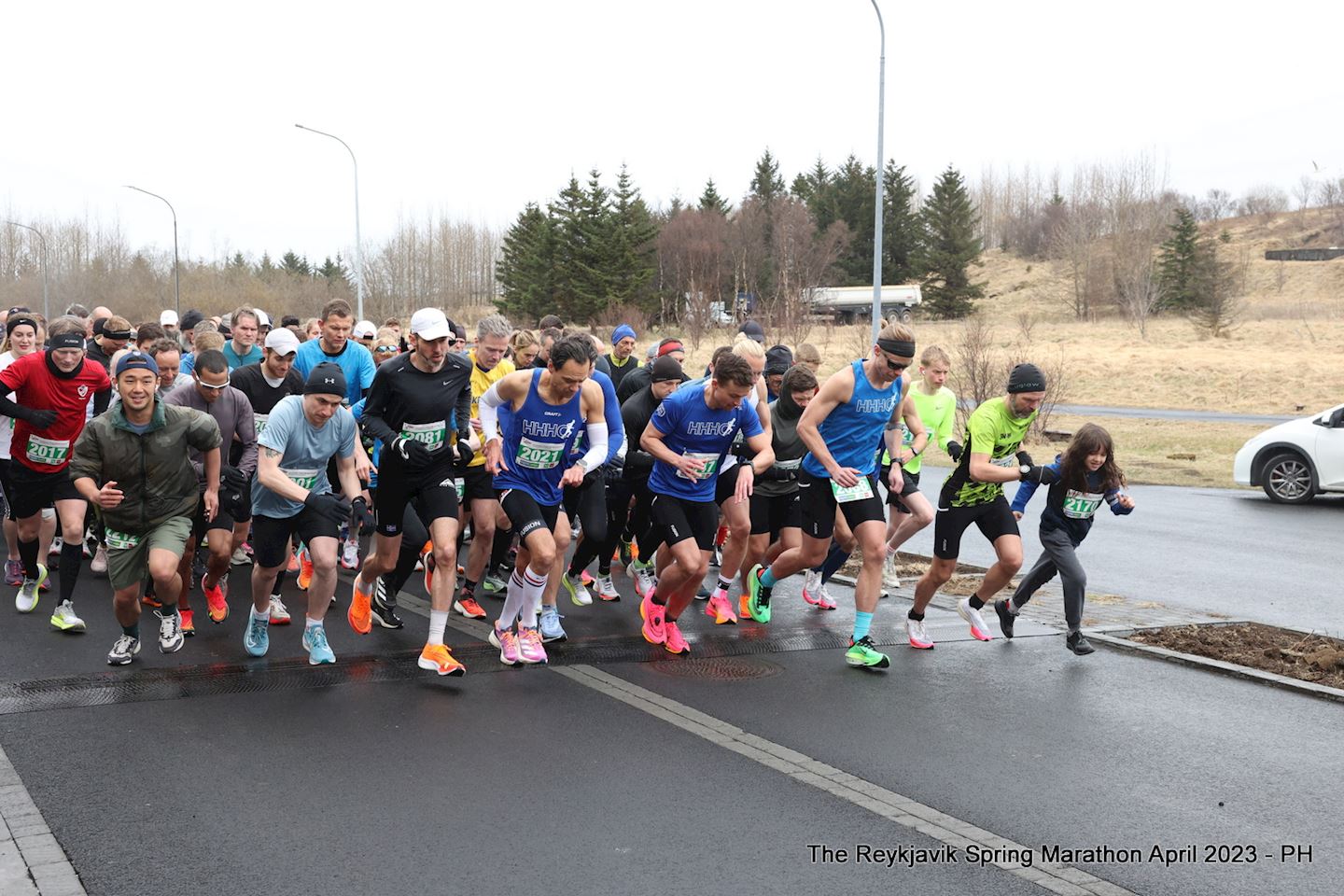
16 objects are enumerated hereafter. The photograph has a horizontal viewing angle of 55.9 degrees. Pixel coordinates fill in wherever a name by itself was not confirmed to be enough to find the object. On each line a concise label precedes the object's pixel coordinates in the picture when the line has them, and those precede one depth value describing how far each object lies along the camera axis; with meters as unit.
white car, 17.02
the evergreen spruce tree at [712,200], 89.44
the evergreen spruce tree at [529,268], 74.81
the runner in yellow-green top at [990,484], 8.05
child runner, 8.17
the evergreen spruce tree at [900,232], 84.06
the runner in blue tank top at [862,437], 7.91
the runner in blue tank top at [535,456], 7.66
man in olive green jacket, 7.22
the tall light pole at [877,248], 21.50
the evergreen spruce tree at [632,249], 73.00
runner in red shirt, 8.91
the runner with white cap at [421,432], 7.76
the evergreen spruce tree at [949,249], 82.94
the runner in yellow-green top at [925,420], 10.27
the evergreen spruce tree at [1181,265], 71.06
